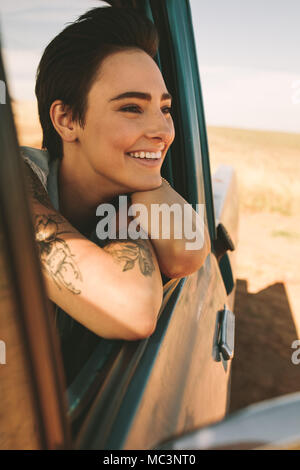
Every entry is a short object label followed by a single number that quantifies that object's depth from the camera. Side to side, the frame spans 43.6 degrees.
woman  1.20
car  0.48
